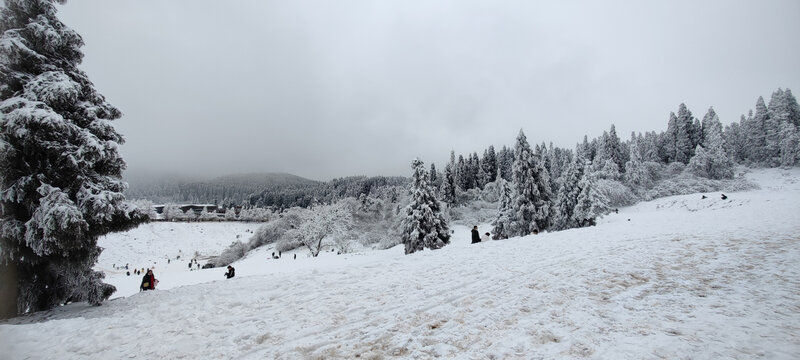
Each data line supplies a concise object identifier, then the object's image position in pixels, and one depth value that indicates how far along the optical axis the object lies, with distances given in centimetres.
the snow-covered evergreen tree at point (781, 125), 5116
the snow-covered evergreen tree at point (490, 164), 8844
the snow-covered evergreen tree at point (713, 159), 5175
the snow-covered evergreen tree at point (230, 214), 11162
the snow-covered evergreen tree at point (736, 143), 6206
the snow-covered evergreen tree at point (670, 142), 6638
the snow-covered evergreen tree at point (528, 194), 3173
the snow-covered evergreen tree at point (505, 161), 9206
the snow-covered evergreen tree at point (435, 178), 7738
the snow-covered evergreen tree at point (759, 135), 5681
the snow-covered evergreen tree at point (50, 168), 727
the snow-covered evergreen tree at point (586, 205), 3381
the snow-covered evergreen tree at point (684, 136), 6209
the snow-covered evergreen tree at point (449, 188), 6738
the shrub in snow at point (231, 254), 5633
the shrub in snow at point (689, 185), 4782
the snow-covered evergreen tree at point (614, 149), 6932
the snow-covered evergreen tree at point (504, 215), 3619
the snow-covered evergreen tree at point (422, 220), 2877
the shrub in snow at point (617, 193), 5127
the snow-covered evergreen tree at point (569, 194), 3598
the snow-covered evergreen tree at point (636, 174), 5612
